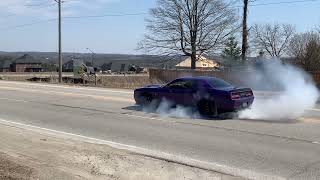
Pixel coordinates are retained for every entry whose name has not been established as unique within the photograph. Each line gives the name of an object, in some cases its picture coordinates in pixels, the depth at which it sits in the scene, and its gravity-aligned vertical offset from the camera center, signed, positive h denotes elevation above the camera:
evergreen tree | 61.51 +2.08
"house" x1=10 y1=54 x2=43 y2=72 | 152.25 +0.03
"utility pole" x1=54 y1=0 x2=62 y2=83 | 51.41 +1.45
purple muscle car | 16.98 -0.93
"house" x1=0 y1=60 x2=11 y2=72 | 152.88 -0.03
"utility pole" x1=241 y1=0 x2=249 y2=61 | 47.13 +3.24
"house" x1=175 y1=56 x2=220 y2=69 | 61.08 +0.76
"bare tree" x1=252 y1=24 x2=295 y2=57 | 76.56 +3.51
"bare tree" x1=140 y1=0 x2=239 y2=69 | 58.91 +4.37
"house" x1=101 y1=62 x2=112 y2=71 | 160.55 -0.35
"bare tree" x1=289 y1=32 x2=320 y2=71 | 39.06 +0.86
